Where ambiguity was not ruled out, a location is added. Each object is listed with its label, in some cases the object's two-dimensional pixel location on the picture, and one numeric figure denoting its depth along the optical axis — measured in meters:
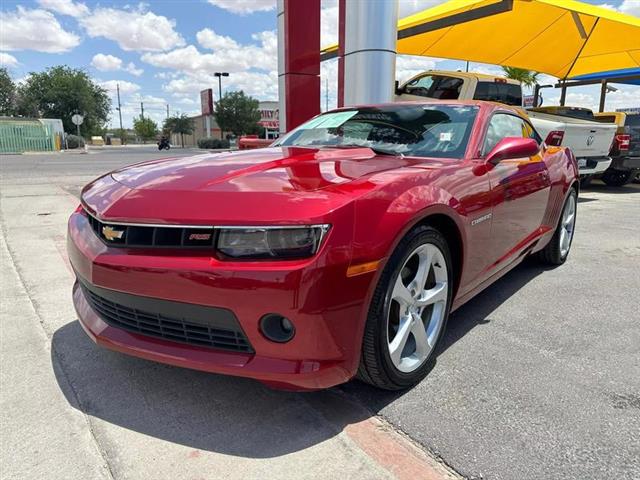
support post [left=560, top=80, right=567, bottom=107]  18.45
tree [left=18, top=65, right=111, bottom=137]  53.28
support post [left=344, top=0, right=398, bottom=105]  7.29
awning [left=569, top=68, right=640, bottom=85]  17.14
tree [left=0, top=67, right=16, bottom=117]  53.34
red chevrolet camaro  1.74
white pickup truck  7.74
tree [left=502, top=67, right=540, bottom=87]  28.34
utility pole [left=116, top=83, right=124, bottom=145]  85.95
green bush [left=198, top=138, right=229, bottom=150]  43.78
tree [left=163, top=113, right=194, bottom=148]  70.19
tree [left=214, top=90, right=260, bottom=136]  52.66
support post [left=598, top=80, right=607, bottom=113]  19.36
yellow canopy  11.16
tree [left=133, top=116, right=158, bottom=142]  99.74
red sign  52.38
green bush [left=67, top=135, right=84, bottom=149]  43.81
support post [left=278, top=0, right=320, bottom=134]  8.48
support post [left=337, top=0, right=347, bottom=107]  7.84
